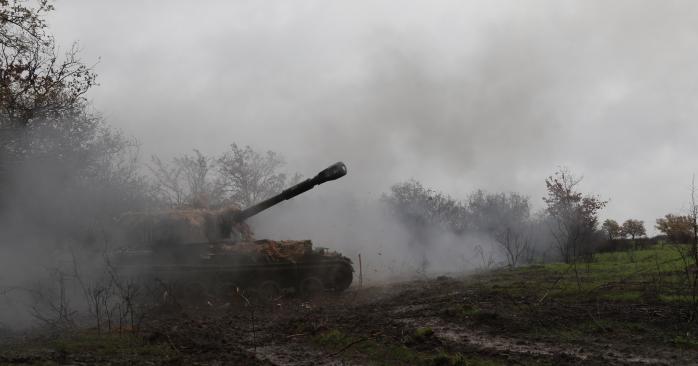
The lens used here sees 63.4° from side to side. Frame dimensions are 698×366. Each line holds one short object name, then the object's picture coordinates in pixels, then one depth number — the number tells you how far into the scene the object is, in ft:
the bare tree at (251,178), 117.70
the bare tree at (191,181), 108.47
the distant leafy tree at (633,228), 132.57
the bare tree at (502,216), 102.01
